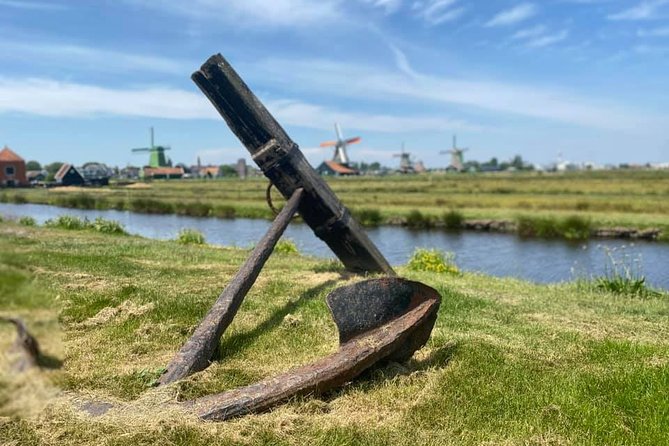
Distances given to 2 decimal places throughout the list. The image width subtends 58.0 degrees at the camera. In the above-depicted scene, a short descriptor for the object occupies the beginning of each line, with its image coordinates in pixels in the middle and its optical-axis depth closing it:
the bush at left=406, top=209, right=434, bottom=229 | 40.50
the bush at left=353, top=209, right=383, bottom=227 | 41.44
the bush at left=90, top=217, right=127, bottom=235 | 20.62
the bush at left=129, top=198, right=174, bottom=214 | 50.61
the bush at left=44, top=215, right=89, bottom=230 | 20.59
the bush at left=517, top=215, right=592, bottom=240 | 34.67
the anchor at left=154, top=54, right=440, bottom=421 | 4.50
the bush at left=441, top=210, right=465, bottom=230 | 39.59
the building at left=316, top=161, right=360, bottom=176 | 158.50
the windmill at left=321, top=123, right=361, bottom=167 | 167.38
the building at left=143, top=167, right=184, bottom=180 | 124.10
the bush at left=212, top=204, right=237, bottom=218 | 48.28
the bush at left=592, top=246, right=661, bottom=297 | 10.88
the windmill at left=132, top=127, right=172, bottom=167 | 144.12
